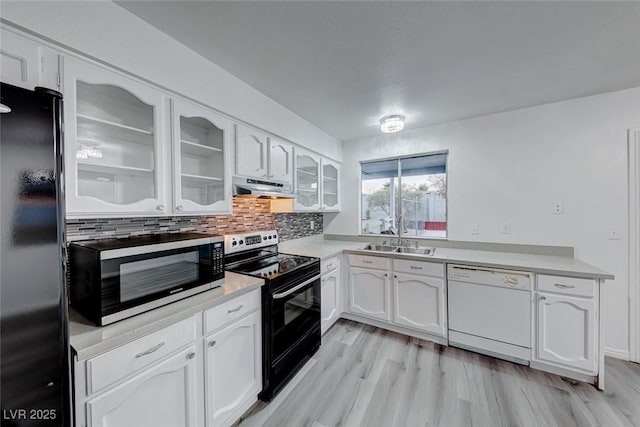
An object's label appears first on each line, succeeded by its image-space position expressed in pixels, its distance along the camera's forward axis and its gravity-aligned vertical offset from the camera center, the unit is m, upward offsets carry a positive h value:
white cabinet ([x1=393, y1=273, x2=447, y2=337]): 2.35 -0.94
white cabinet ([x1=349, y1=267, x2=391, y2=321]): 2.63 -0.93
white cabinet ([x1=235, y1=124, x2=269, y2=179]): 1.86 +0.48
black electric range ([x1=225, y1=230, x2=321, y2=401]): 1.68 -0.71
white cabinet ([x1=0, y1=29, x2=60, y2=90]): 0.91 +0.60
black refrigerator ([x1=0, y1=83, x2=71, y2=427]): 0.66 -0.14
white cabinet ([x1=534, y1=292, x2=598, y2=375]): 1.80 -0.96
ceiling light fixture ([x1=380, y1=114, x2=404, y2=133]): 2.49 +0.90
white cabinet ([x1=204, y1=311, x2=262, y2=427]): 1.34 -0.96
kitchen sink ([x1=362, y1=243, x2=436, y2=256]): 2.77 -0.48
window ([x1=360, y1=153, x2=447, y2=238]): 2.97 +0.18
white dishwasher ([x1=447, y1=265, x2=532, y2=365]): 2.02 -0.90
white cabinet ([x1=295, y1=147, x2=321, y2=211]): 2.59 +0.36
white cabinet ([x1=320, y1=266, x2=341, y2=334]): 2.46 -0.94
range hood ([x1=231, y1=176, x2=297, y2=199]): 1.81 +0.19
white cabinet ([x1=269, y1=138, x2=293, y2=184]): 2.18 +0.48
